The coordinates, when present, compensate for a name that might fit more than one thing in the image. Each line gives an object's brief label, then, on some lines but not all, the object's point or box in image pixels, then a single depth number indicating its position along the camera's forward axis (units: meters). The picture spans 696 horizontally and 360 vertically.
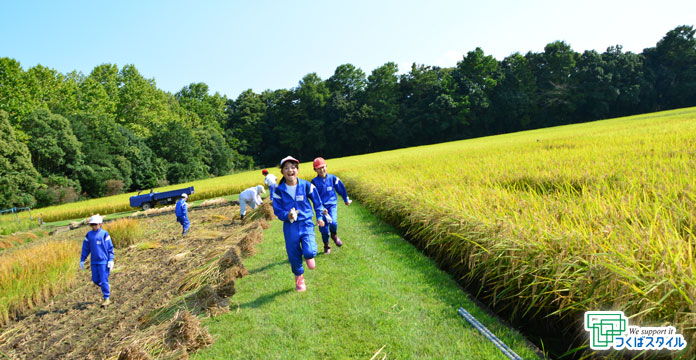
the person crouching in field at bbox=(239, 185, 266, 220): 12.84
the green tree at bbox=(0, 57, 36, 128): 35.28
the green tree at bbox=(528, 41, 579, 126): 56.44
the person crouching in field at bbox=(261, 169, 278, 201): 12.14
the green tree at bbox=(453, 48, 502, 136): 58.94
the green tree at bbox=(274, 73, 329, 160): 64.25
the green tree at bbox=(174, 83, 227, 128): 70.12
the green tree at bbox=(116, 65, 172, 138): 51.53
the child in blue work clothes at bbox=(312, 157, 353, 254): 6.37
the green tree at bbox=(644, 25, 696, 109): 51.75
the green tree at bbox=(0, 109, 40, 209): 29.67
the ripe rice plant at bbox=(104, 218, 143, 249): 11.51
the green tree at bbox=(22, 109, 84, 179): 34.78
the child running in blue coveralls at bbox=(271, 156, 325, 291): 4.77
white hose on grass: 2.75
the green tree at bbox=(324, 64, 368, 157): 62.09
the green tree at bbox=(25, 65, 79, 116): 39.16
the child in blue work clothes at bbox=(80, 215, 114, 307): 6.60
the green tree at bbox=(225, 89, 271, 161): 68.06
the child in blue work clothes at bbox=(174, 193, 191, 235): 11.59
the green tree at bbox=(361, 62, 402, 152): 61.41
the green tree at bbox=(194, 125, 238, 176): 57.26
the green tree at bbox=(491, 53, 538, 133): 56.81
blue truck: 20.86
